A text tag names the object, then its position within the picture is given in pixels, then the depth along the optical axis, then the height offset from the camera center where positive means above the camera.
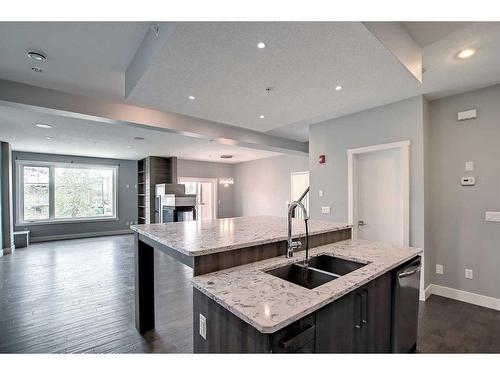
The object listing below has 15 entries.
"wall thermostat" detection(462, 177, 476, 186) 2.96 +0.08
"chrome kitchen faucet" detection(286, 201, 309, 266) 1.78 -0.39
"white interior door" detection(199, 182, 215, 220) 9.29 -0.36
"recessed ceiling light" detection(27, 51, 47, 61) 2.13 +1.20
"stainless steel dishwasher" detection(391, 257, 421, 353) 1.70 -0.86
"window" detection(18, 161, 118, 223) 7.01 -0.03
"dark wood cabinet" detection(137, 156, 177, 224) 7.70 +0.44
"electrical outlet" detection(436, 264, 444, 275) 3.20 -1.07
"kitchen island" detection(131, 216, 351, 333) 1.51 -0.38
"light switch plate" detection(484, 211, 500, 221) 2.80 -0.33
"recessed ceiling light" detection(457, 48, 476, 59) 2.19 +1.23
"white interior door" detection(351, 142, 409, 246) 3.21 -0.10
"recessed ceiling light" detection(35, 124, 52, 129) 4.18 +1.13
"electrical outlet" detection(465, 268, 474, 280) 2.98 -1.06
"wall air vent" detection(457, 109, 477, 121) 2.94 +0.89
